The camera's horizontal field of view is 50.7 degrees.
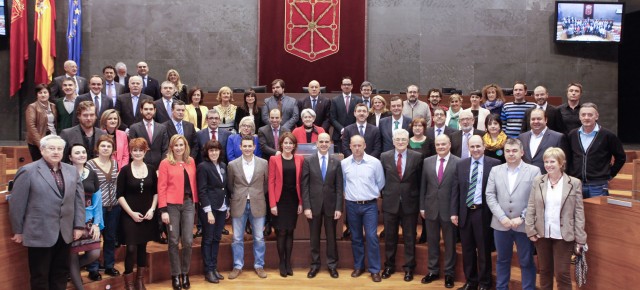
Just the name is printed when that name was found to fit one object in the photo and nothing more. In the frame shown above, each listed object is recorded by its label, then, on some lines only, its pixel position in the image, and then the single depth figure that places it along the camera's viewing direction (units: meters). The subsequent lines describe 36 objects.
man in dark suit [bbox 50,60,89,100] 7.79
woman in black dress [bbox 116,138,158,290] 5.76
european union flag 11.30
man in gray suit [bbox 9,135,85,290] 4.86
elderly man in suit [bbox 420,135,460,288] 6.25
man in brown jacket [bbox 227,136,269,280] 6.50
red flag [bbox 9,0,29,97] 11.14
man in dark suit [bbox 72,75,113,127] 7.04
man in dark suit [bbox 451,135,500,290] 5.92
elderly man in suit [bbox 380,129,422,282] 6.49
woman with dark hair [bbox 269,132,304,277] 6.60
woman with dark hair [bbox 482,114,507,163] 6.36
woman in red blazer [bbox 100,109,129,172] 6.19
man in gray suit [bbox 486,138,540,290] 5.49
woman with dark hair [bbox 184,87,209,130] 7.58
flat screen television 11.60
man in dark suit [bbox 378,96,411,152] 7.19
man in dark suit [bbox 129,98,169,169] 6.55
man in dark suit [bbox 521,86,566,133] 6.54
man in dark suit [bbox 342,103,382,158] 7.13
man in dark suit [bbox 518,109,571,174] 5.92
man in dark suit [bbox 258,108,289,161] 7.12
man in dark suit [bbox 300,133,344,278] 6.63
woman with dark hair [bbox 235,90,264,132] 7.70
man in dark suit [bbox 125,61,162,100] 8.48
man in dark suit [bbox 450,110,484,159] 6.60
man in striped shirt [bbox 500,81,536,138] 6.96
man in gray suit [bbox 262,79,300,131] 7.94
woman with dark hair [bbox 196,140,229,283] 6.31
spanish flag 11.16
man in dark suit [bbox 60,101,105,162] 5.93
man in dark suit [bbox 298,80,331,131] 8.04
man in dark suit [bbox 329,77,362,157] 8.02
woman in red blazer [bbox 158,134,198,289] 5.98
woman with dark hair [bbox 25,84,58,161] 6.87
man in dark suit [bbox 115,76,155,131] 7.30
